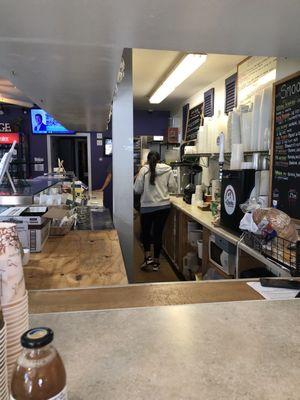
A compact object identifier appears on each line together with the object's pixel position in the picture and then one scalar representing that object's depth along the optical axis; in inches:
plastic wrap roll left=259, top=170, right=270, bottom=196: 107.9
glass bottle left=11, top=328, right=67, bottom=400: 17.7
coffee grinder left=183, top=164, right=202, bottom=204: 180.4
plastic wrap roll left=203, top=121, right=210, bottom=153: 165.8
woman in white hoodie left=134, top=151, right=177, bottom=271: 164.2
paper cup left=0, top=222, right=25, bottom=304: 22.8
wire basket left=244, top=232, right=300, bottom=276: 60.7
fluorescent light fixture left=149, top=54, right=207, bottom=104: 128.8
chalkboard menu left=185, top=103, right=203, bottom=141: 207.8
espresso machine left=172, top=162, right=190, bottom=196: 206.5
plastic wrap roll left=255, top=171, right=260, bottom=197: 107.2
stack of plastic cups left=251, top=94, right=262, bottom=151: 113.3
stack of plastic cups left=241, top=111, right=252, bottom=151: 117.8
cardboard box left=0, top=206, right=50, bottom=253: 78.0
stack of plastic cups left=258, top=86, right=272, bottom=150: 109.2
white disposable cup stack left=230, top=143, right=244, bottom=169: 112.4
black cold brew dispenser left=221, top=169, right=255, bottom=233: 94.7
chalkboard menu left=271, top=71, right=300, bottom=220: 95.6
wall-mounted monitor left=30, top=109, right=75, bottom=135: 300.7
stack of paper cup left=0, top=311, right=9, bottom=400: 20.2
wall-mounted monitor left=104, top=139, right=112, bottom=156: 321.7
